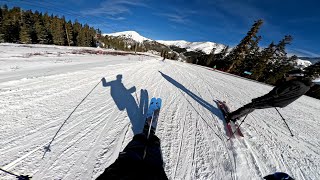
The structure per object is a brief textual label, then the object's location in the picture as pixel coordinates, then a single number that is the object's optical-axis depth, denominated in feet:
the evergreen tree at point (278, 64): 92.46
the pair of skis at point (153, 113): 8.05
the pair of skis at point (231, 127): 11.52
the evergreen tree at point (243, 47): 85.61
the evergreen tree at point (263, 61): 92.63
